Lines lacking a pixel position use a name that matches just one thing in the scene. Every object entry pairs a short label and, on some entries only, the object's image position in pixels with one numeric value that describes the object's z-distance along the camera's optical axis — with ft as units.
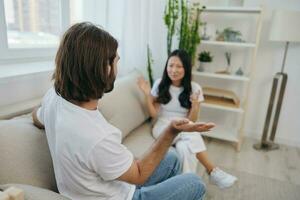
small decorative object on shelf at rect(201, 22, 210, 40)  8.70
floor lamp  7.41
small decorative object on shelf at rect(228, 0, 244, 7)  8.55
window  4.96
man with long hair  2.66
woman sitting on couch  6.17
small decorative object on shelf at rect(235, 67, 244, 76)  8.54
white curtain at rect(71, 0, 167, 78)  6.35
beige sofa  2.91
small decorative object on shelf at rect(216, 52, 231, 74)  8.89
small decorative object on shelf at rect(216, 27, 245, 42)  8.35
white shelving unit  7.84
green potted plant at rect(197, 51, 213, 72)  8.72
